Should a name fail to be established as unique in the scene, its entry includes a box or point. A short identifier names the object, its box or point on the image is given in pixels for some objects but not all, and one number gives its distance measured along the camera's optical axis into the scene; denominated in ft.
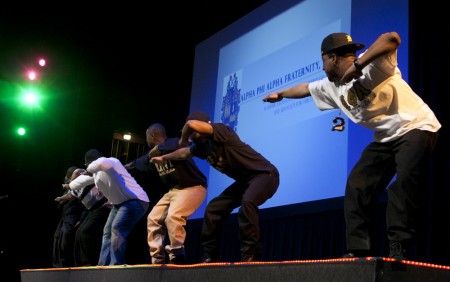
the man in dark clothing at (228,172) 12.98
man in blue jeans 17.87
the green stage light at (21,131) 29.84
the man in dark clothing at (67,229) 22.17
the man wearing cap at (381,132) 8.80
